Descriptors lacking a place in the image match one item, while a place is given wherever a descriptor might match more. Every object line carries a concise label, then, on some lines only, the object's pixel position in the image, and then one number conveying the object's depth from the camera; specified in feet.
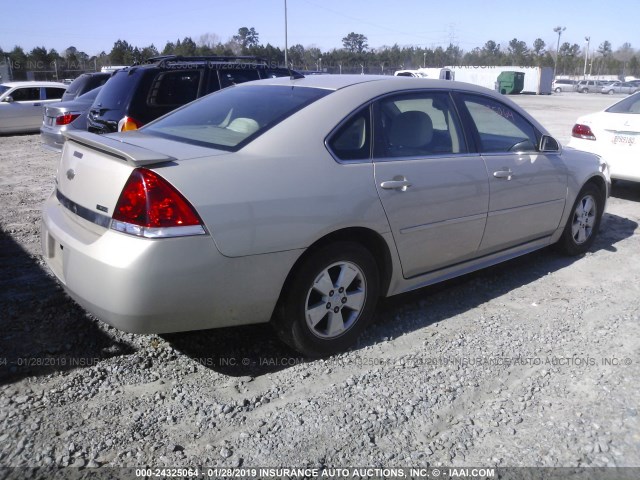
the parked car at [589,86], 207.72
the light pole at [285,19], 130.31
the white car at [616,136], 24.80
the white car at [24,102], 53.21
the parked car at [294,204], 9.66
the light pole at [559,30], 266.98
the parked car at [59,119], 35.07
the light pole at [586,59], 270.96
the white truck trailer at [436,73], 138.84
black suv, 24.34
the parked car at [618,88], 188.72
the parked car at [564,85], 212.54
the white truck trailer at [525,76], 180.75
